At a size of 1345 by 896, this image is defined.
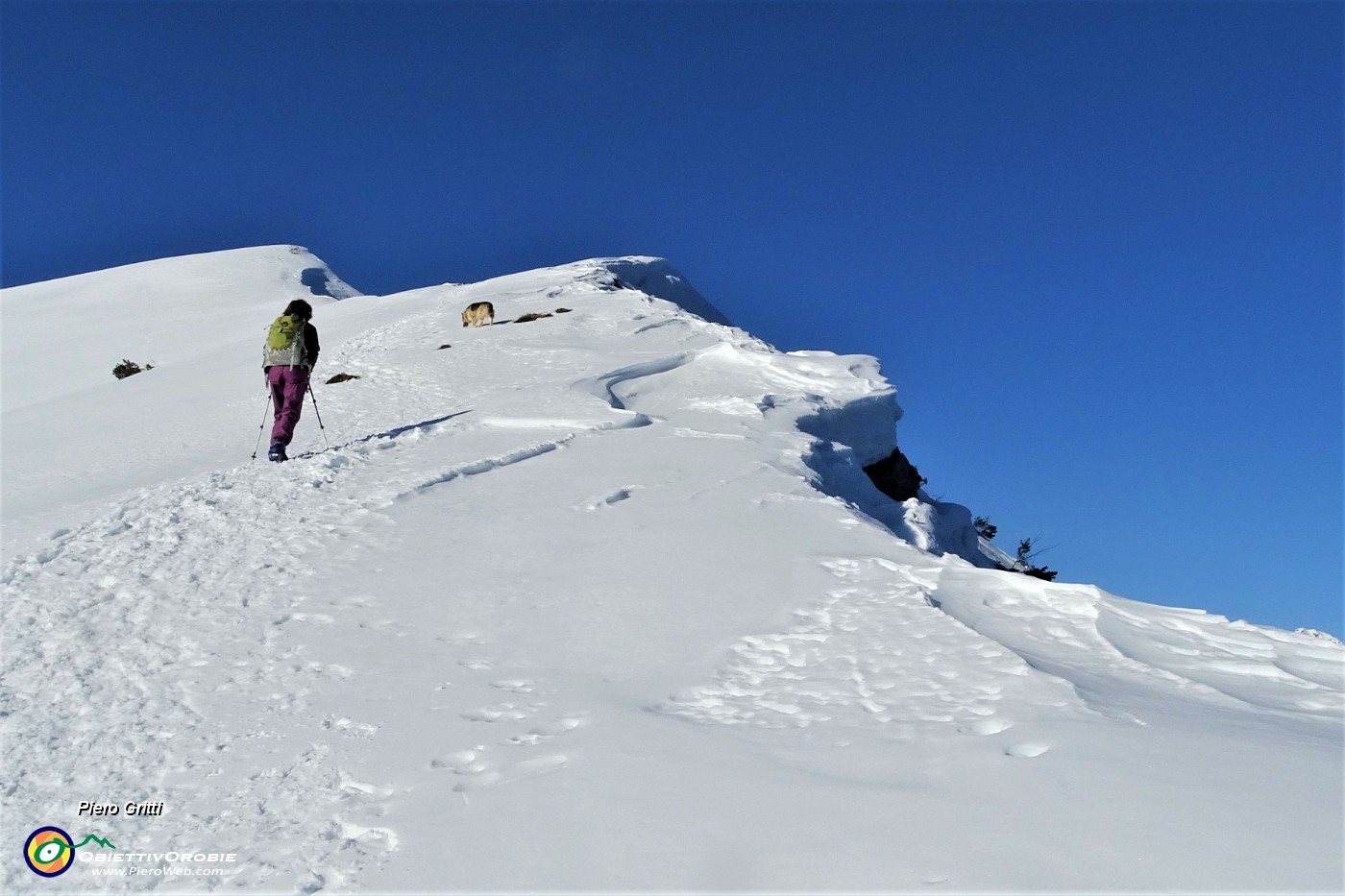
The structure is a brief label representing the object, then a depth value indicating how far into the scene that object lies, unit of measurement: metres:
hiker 9.50
